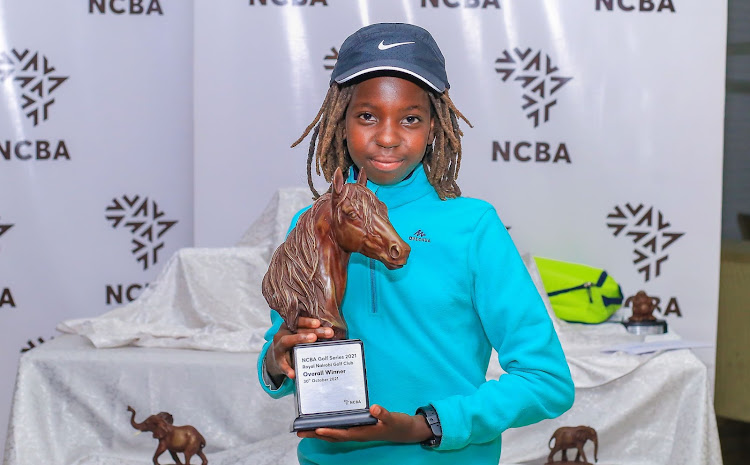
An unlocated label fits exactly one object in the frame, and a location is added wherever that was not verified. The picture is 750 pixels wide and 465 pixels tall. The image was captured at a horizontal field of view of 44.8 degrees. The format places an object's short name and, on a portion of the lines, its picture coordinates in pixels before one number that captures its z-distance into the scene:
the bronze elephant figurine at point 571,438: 2.76
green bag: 3.45
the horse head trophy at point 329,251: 1.10
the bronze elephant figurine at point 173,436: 2.67
